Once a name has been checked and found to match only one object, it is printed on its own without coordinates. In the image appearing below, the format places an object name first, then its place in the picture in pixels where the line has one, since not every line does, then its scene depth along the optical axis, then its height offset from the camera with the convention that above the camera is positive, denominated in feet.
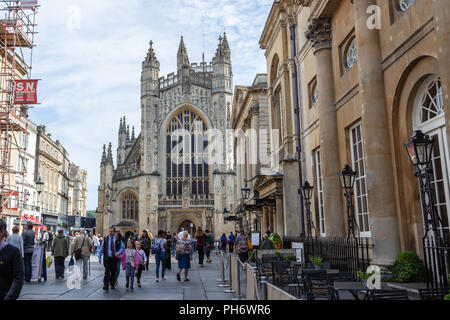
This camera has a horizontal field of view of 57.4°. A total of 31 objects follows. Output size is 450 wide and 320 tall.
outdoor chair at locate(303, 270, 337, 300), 22.41 -2.54
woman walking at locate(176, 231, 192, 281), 43.37 -1.50
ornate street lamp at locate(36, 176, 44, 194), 73.18 +10.59
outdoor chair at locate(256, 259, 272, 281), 39.32 -2.97
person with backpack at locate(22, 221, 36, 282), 40.91 -0.41
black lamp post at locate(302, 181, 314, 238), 44.32 +4.43
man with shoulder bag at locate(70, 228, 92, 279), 43.47 -0.67
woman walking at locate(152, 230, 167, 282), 43.66 -1.30
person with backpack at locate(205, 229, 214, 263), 75.51 -1.49
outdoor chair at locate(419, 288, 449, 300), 17.42 -2.68
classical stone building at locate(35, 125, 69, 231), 135.95 +23.51
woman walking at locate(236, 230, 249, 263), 53.11 -1.03
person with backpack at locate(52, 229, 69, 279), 43.86 -0.83
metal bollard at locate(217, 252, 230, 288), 39.18 -4.35
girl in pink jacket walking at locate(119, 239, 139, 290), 36.81 -1.71
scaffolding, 78.12 +39.90
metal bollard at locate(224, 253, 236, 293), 35.00 -4.36
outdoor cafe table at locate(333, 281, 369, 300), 21.56 -2.78
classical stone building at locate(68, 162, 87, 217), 296.40 +40.22
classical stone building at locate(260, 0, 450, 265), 26.18 +9.84
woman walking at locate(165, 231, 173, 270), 53.99 -2.80
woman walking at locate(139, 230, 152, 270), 56.08 -0.19
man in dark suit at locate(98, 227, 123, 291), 36.73 -1.16
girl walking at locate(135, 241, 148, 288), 37.80 -1.67
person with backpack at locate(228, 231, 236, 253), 79.92 -0.24
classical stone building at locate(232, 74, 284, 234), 67.35 +20.06
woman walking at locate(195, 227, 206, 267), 63.05 -0.59
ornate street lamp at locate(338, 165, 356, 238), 33.55 +4.42
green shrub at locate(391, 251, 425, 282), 25.58 -2.16
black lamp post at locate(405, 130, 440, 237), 21.99 +4.16
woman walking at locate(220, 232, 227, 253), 94.07 -0.59
